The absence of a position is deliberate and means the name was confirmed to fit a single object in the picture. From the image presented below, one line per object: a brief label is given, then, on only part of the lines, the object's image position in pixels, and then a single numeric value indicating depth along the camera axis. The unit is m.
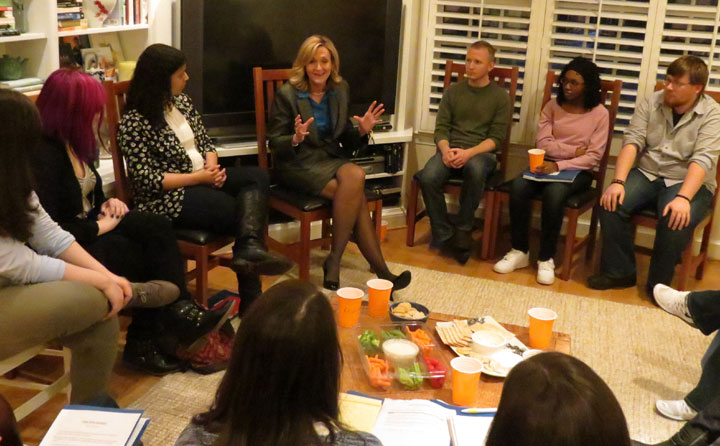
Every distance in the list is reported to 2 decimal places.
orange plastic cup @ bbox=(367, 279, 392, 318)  2.49
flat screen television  3.69
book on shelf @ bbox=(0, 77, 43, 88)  2.88
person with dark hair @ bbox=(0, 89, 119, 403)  2.08
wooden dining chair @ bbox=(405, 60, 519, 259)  4.06
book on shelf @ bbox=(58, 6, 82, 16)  3.14
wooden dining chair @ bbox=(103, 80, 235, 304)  3.07
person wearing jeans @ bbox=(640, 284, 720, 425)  2.56
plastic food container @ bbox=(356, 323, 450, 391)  2.14
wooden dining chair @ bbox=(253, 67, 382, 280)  3.54
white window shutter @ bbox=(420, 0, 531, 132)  4.29
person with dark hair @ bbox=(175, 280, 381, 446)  1.26
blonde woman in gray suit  3.57
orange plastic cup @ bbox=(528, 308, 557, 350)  2.34
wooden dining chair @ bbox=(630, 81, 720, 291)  3.68
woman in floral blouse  3.03
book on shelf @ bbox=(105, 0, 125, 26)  3.43
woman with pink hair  2.54
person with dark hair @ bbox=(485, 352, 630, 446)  1.09
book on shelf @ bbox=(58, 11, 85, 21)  3.14
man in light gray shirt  3.59
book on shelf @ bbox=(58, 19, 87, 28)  3.16
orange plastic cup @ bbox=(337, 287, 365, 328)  2.41
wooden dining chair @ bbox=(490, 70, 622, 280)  3.81
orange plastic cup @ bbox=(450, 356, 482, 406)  2.05
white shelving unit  2.96
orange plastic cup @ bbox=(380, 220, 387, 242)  4.32
